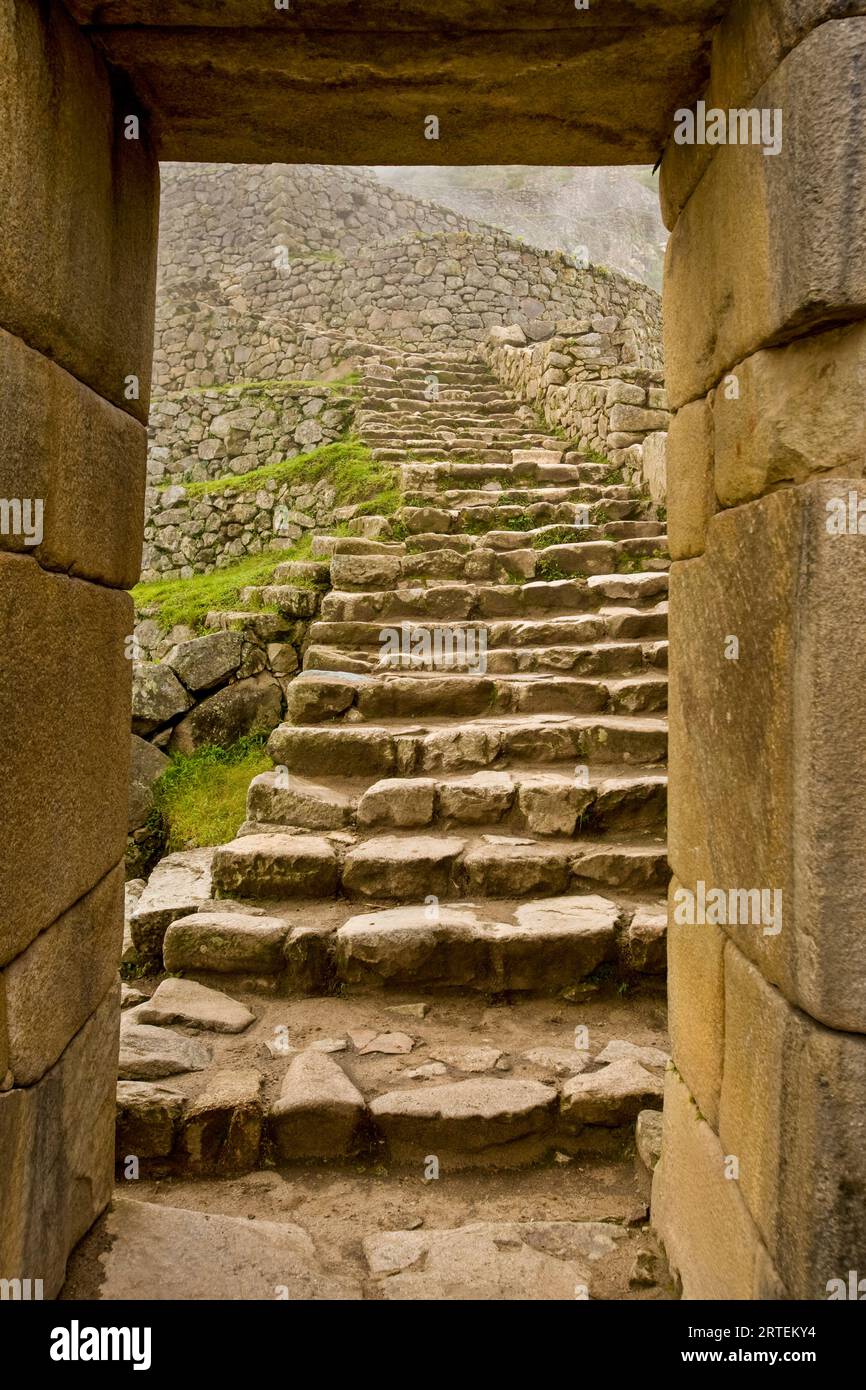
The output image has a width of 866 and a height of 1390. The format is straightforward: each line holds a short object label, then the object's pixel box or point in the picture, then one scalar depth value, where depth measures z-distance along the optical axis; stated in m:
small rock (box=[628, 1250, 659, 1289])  2.14
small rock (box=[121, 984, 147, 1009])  3.56
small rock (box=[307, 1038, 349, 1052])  3.11
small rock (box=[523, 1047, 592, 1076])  3.00
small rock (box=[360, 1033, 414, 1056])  3.13
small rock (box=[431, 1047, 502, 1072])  3.03
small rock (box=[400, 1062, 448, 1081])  2.95
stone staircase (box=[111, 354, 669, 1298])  2.68
